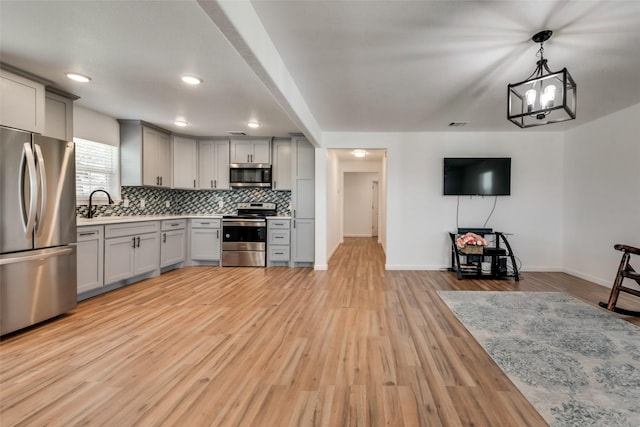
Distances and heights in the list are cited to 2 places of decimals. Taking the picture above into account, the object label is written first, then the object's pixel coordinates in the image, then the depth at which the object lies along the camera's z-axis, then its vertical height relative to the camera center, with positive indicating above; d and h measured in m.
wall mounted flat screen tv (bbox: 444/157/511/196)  5.15 +0.59
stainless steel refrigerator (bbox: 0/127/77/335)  2.52 -0.22
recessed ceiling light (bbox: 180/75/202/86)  2.97 +1.28
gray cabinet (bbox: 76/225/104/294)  3.41 -0.61
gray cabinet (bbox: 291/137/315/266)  5.55 +0.11
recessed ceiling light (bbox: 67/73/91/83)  2.96 +1.29
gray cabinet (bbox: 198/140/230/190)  5.79 +0.81
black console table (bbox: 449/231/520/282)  4.66 -0.83
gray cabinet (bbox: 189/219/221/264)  5.52 -0.59
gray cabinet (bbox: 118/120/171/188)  4.68 +0.84
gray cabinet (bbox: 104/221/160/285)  3.80 -0.62
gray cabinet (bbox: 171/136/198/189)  5.48 +0.83
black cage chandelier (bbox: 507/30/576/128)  2.13 +0.90
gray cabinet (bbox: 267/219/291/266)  5.53 -0.60
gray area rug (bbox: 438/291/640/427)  1.71 -1.10
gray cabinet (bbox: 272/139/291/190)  5.73 +0.83
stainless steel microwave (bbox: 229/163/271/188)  5.70 +0.62
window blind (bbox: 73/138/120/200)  4.09 +0.53
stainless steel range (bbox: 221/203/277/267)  5.50 -0.66
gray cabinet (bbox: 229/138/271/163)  5.72 +1.09
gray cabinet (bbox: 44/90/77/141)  3.28 +1.01
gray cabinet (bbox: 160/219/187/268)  4.87 -0.61
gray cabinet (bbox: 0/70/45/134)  2.66 +0.95
